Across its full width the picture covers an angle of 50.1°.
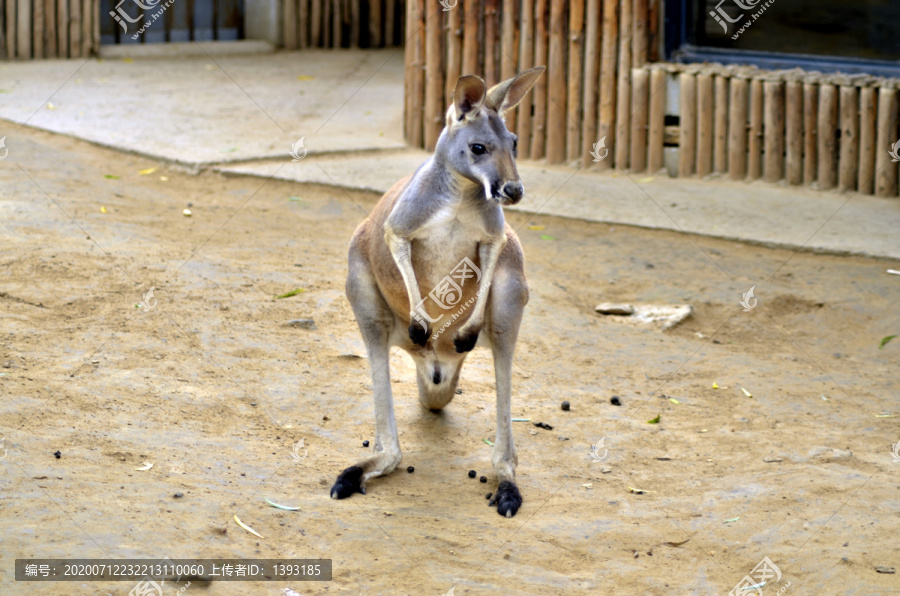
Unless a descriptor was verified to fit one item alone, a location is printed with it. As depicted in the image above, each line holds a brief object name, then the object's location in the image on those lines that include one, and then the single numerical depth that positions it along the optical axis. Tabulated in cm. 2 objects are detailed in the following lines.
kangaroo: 371
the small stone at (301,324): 545
